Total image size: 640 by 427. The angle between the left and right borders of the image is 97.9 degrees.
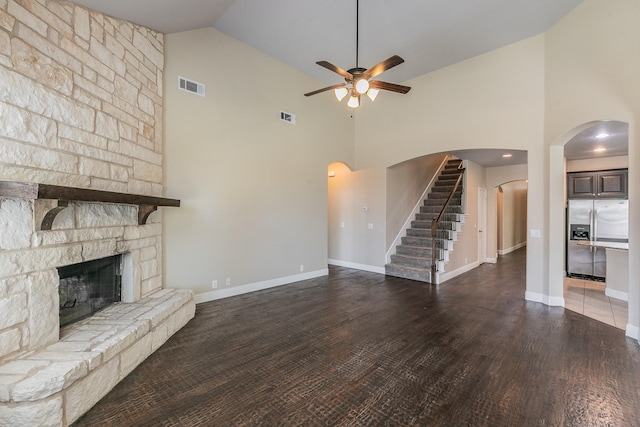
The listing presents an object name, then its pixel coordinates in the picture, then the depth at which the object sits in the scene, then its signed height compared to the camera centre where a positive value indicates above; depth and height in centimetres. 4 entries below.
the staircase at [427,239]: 620 -54
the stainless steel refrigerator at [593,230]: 595 -30
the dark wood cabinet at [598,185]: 615 +75
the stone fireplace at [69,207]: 196 +7
